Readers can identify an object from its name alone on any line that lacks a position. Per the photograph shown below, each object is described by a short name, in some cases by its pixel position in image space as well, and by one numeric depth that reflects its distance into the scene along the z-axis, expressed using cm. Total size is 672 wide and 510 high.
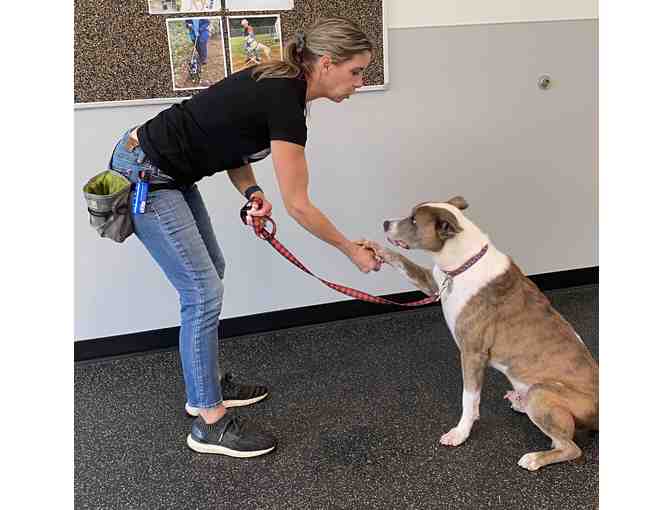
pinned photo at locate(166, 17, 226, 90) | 297
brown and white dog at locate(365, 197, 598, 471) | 216
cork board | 287
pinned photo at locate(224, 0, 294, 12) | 301
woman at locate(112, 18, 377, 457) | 198
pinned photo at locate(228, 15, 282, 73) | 304
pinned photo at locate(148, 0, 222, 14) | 292
